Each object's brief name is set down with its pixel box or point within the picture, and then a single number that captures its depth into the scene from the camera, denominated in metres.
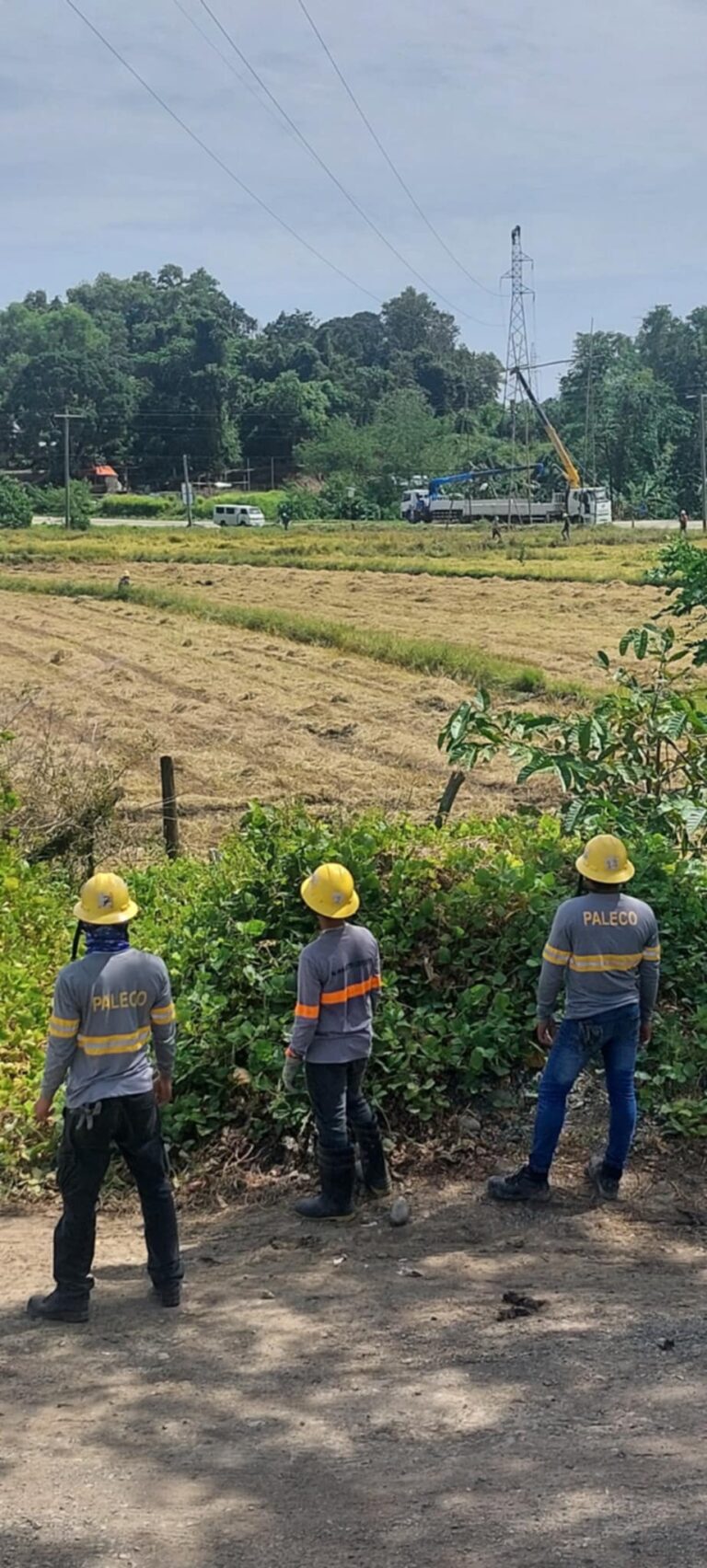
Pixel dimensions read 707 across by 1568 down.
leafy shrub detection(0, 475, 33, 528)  80.47
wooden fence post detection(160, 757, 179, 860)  13.09
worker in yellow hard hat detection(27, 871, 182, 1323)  5.57
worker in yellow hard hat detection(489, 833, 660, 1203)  6.21
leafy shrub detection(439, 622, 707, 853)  7.90
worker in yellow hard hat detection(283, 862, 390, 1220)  6.17
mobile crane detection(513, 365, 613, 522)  75.25
